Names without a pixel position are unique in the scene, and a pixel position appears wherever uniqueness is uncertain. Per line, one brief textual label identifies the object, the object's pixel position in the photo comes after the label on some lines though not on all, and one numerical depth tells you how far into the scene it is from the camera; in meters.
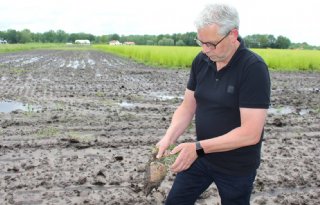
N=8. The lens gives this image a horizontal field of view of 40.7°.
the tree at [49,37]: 145.62
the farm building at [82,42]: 131.49
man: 2.30
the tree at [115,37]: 139.85
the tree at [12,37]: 123.25
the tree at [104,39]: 141.40
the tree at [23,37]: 124.25
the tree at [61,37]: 146.25
